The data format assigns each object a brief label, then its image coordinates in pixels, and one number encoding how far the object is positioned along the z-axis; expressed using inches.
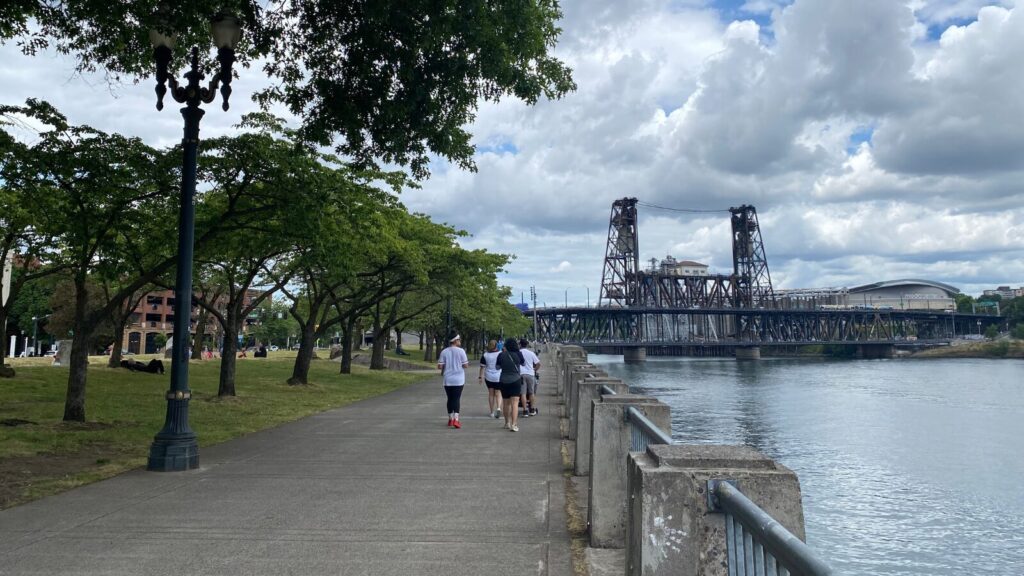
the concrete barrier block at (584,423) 347.3
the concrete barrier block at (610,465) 233.1
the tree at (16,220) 503.2
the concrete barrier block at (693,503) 117.3
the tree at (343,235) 572.7
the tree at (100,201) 508.7
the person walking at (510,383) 513.3
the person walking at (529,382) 639.8
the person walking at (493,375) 568.7
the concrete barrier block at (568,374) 597.1
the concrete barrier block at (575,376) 461.6
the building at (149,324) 3695.9
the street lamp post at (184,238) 362.9
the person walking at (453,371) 533.6
